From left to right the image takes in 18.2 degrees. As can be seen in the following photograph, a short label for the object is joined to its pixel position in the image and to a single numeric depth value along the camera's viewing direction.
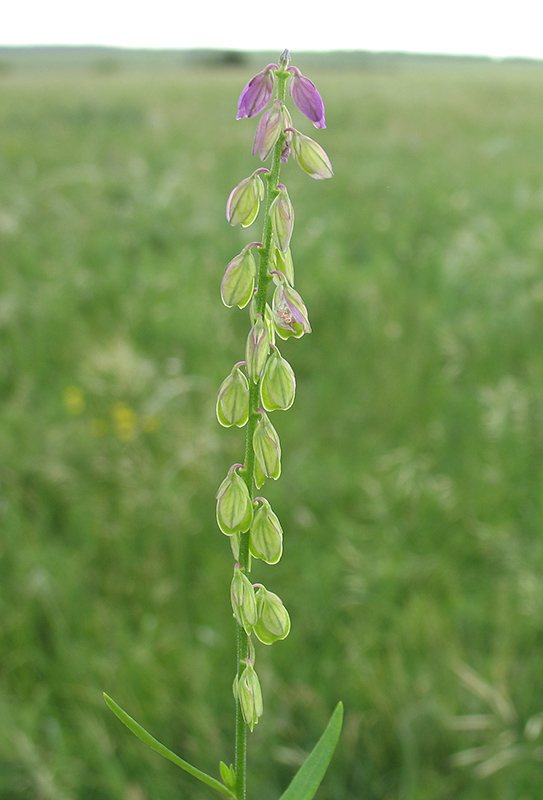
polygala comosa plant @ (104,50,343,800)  0.16
